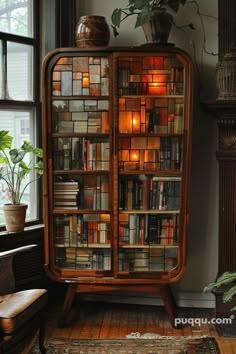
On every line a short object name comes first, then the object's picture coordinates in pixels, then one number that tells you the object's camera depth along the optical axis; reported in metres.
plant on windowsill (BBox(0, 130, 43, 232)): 3.69
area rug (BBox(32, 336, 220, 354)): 3.29
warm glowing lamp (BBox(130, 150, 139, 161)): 3.68
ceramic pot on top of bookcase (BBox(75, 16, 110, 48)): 3.65
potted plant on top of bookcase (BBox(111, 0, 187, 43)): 3.65
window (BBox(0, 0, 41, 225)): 3.86
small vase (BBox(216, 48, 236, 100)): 3.63
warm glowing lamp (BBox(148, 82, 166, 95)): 3.64
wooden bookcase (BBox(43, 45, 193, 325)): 3.62
